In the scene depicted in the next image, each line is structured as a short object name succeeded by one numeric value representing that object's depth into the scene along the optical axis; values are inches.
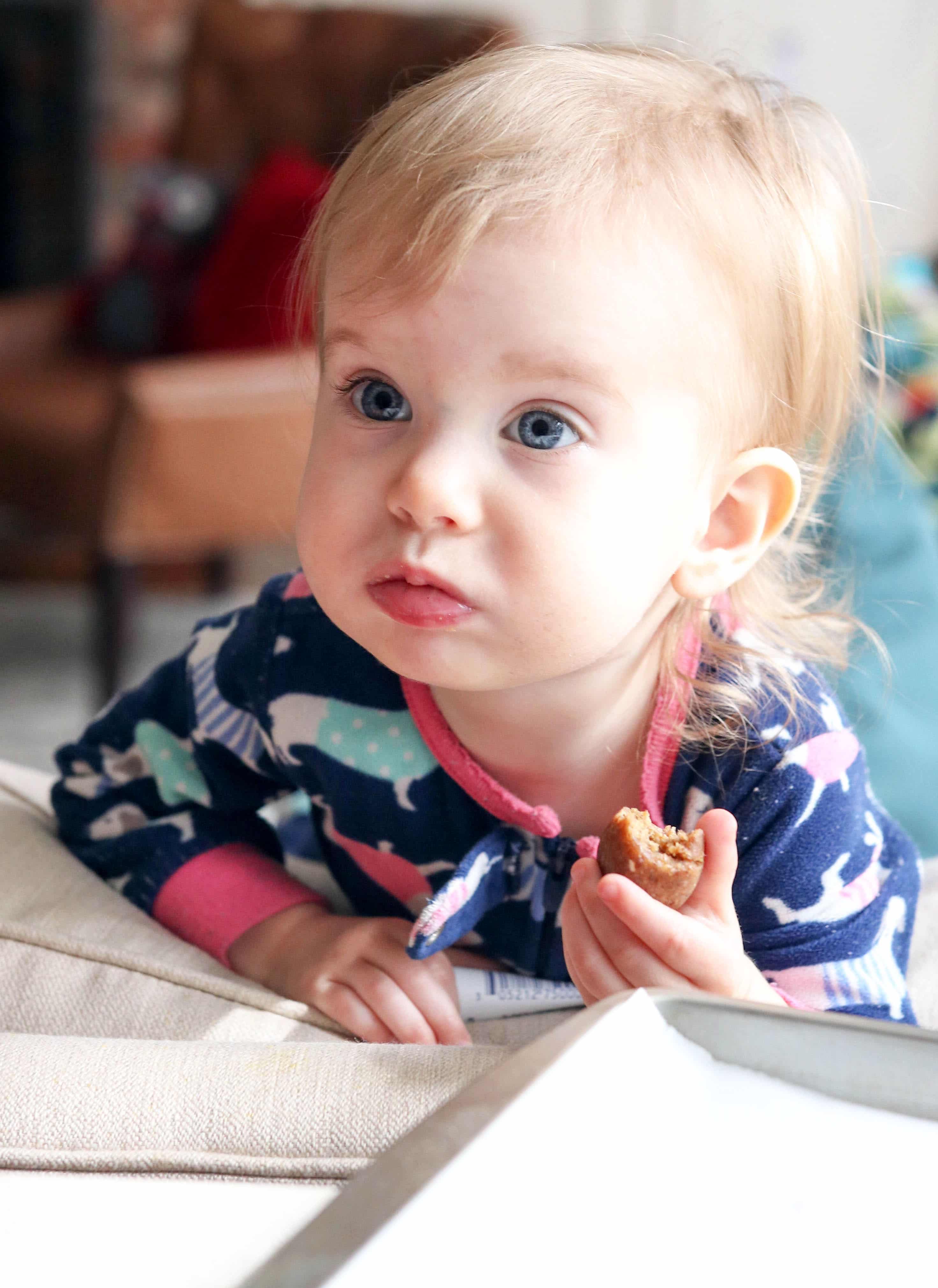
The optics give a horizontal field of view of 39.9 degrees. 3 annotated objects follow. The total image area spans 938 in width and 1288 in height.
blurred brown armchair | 78.4
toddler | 22.3
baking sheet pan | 14.9
